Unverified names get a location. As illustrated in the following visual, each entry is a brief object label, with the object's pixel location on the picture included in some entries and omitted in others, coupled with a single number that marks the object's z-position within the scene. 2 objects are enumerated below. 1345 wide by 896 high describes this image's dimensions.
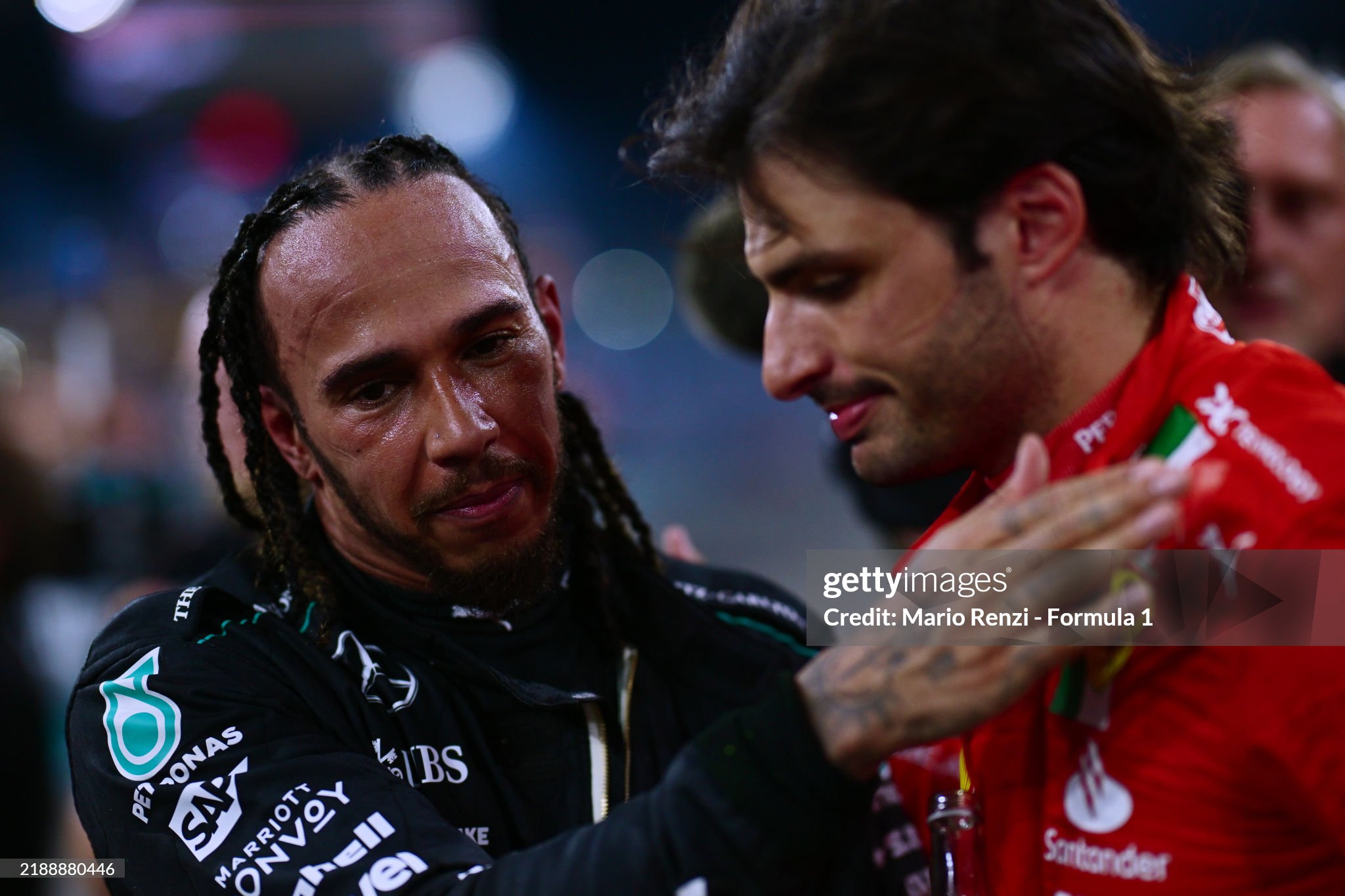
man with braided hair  3.36
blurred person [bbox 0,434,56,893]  5.91
